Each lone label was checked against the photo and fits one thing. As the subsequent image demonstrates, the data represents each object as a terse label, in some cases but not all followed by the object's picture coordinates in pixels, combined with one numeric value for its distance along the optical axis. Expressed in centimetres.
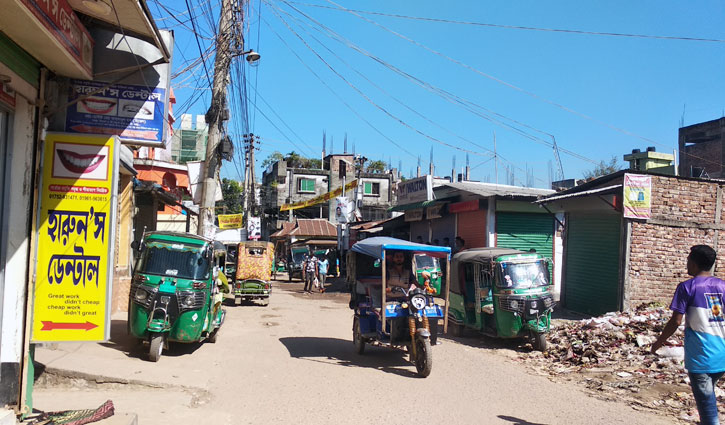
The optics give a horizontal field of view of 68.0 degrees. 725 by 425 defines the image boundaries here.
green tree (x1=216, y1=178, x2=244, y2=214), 5875
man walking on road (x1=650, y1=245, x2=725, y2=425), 467
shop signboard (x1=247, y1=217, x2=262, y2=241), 3755
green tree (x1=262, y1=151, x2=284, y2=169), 6307
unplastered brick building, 1432
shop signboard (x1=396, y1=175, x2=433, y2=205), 2684
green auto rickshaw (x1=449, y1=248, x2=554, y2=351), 1134
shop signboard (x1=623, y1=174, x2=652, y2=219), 1409
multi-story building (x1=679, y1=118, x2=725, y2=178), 3109
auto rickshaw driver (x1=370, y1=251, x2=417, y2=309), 1051
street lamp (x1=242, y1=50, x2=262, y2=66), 1523
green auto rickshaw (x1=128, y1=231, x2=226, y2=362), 966
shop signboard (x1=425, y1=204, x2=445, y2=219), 2383
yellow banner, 2554
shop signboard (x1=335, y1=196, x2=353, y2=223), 3291
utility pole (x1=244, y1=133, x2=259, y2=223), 3844
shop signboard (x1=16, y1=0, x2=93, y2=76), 427
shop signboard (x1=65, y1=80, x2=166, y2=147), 551
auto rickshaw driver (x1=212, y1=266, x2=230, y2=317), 1159
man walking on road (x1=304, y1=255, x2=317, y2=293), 2706
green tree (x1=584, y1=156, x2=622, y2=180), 4332
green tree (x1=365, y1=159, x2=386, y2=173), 6274
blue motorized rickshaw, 928
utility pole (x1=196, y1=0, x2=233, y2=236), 1433
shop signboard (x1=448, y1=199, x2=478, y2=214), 2142
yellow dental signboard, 511
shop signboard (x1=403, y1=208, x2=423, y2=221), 2609
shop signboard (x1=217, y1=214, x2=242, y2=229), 2652
